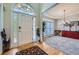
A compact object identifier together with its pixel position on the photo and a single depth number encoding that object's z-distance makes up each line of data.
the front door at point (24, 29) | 1.97
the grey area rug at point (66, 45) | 1.90
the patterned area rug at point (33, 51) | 1.96
